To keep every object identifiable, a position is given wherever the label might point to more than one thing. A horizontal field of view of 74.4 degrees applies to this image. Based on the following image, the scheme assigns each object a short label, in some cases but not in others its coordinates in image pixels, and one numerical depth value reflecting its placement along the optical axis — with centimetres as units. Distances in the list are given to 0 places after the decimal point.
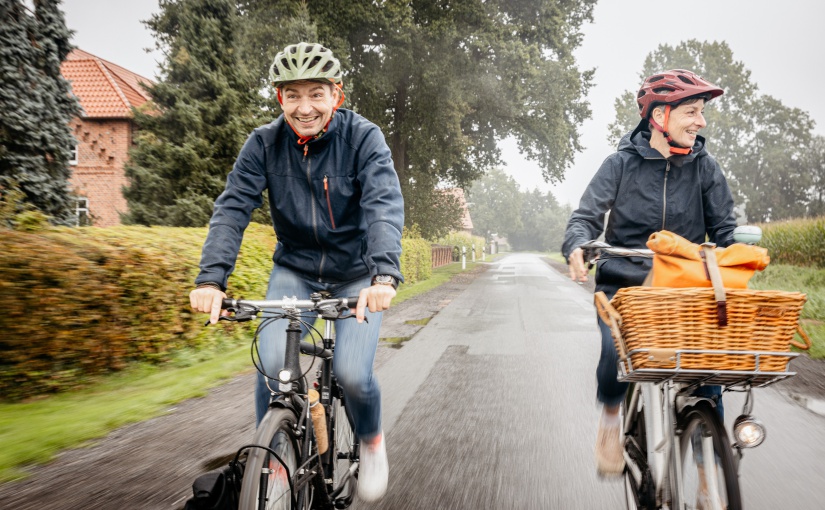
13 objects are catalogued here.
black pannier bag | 178
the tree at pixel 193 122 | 1236
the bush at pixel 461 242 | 4447
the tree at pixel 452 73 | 1905
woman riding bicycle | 254
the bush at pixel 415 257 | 1855
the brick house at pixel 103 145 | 2311
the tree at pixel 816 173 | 5656
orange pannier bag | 189
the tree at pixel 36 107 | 965
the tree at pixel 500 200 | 11938
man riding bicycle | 239
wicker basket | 182
